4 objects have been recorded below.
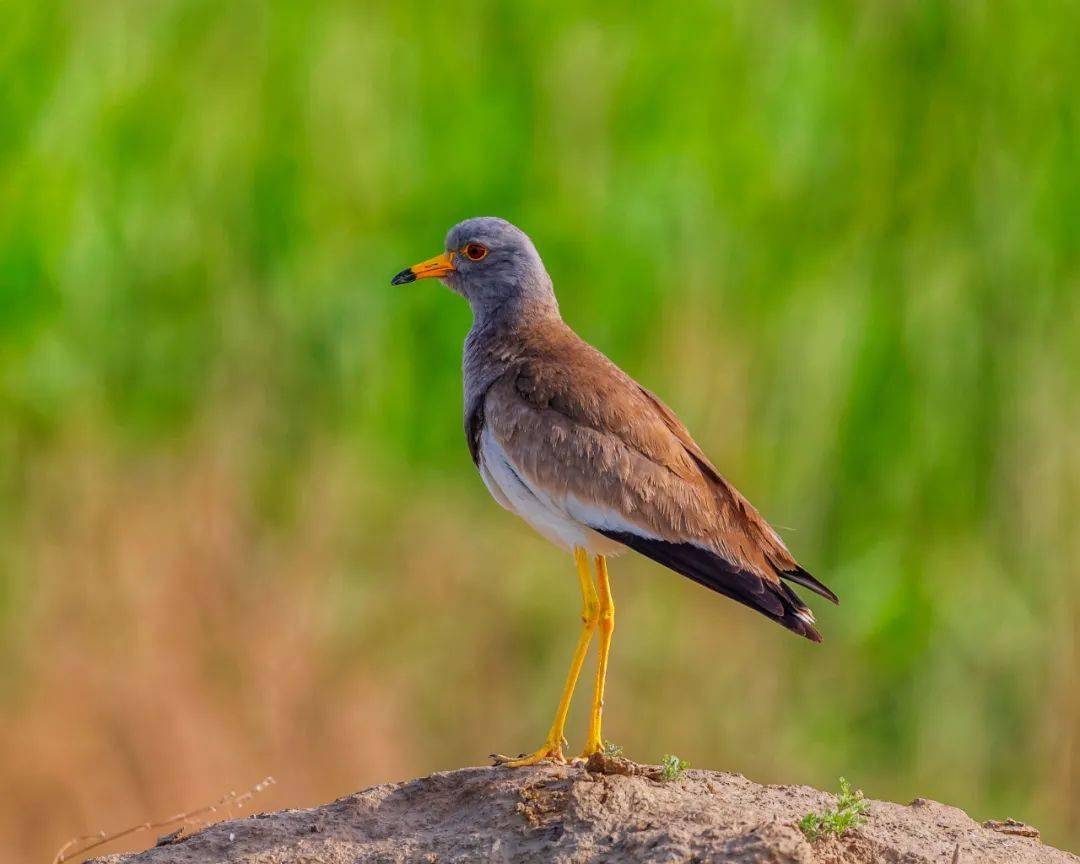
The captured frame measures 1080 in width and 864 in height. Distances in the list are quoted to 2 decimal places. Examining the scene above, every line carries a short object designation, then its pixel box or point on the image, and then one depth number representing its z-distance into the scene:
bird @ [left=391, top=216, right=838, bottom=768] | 10.20
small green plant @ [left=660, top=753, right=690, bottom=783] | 9.40
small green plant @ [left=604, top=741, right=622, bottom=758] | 9.45
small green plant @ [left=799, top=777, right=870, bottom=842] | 8.50
